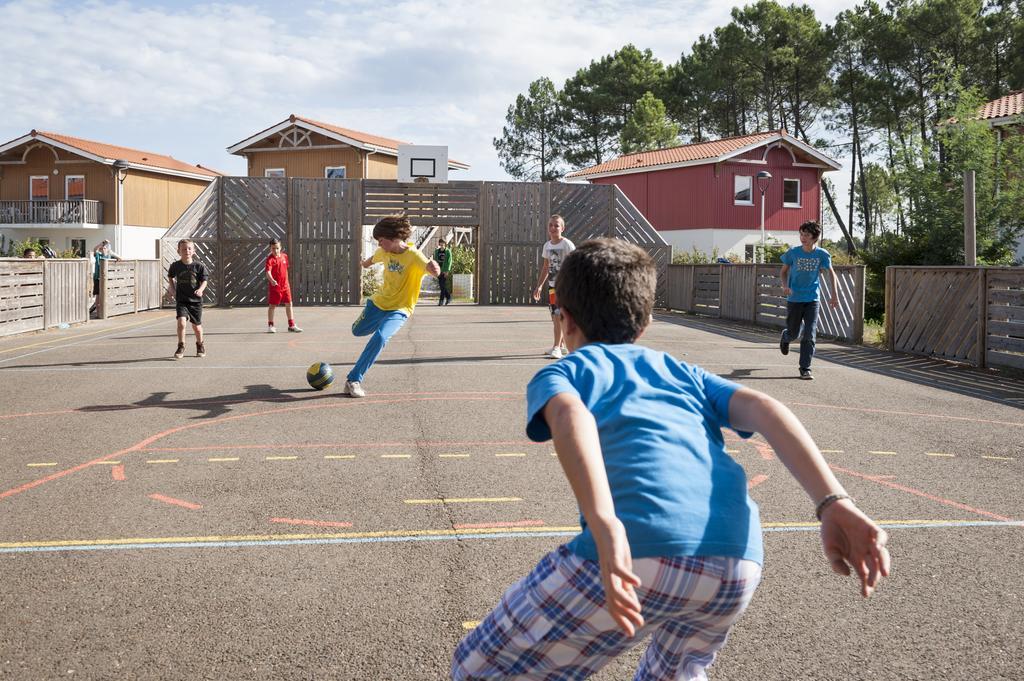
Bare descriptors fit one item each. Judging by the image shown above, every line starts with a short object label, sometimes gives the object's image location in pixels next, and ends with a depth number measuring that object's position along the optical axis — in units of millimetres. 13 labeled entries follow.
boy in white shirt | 13328
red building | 44844
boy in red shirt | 18000
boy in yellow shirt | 10172
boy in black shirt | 13422
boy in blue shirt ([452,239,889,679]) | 2043
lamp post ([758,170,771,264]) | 35562
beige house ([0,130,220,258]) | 47344
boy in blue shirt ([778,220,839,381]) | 11797
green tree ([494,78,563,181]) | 73375
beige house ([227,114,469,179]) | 42031
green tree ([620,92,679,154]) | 58219
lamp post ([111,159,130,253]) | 47188
